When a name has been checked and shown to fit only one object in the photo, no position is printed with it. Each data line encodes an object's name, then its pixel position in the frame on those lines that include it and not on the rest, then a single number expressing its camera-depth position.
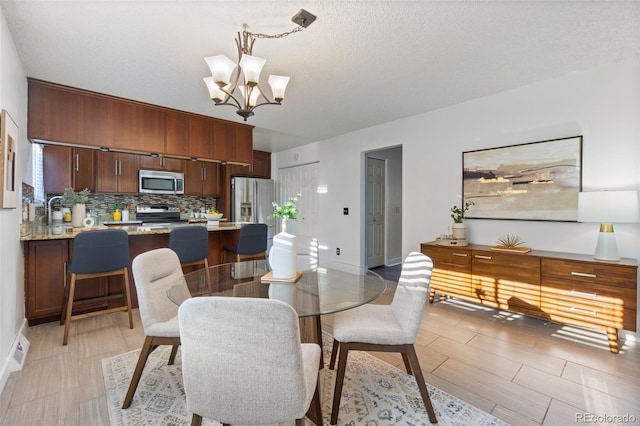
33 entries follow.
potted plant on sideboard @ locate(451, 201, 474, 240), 3.35
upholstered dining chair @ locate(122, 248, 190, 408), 1.65
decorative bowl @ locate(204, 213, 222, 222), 4.05
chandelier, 1.96
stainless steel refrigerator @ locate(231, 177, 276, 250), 5.94
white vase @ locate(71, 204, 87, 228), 3.32
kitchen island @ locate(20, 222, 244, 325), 2.71
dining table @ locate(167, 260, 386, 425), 1.58
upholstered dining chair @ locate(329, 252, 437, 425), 1.55
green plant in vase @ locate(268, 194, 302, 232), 1.89
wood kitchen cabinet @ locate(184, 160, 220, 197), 5.37
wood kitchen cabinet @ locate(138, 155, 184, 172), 4.91
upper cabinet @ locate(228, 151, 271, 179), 6.32
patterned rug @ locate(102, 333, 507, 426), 1.57
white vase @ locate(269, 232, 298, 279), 1.87
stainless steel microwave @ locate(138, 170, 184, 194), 4.87
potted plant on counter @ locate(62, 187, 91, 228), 3.24
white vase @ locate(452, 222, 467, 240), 3.34
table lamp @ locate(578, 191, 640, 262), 2.25
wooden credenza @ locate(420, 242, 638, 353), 2.27
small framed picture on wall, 1.88
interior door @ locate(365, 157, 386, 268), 5.38
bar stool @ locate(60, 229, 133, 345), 2.51
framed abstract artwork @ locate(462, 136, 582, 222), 2.78
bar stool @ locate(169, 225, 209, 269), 3.06
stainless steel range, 5.09
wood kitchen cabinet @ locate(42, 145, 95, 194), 4.09
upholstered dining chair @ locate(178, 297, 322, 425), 0.94
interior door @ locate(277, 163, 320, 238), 5.99
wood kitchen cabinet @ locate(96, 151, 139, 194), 4.52
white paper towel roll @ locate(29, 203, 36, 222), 3.03
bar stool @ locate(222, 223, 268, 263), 3.59
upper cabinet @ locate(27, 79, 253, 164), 3.05
